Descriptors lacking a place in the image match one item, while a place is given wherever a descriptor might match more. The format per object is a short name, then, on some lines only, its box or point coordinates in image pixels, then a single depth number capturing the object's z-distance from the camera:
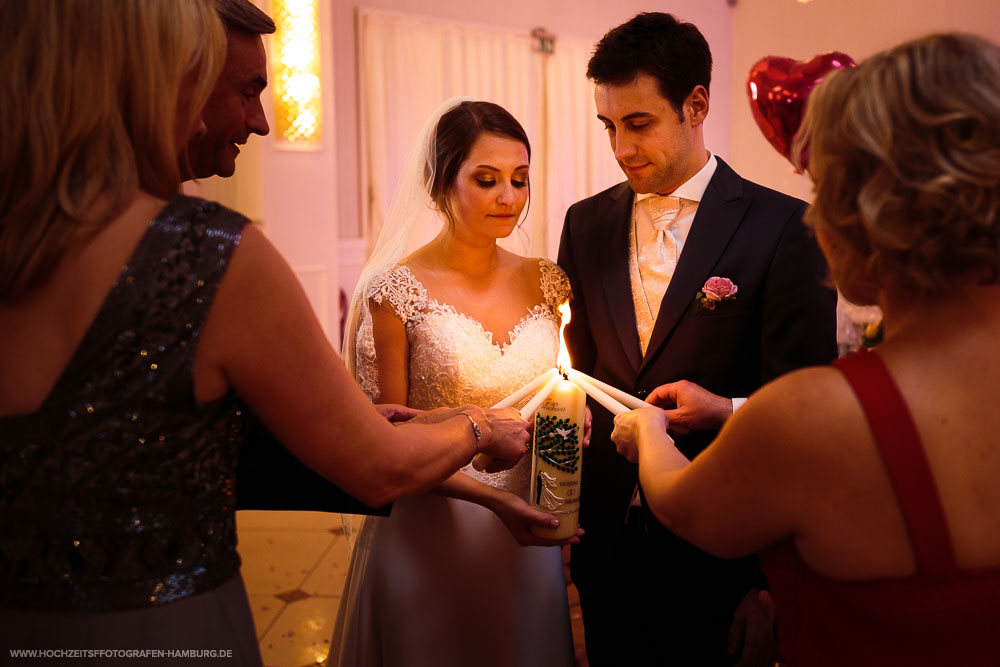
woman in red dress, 1.07
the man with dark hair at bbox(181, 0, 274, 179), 1.93
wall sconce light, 6.63
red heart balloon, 2.29
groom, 2.30
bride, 2.34
